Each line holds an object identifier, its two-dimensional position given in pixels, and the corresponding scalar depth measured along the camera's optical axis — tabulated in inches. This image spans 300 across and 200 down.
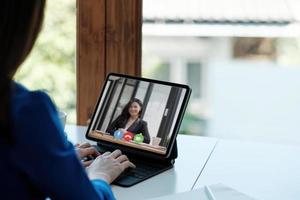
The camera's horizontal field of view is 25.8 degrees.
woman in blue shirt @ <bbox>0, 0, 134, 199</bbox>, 49.5
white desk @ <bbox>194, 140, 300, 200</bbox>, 70.9
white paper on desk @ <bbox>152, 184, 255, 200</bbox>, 67.3
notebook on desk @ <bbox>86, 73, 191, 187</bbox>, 76.6
